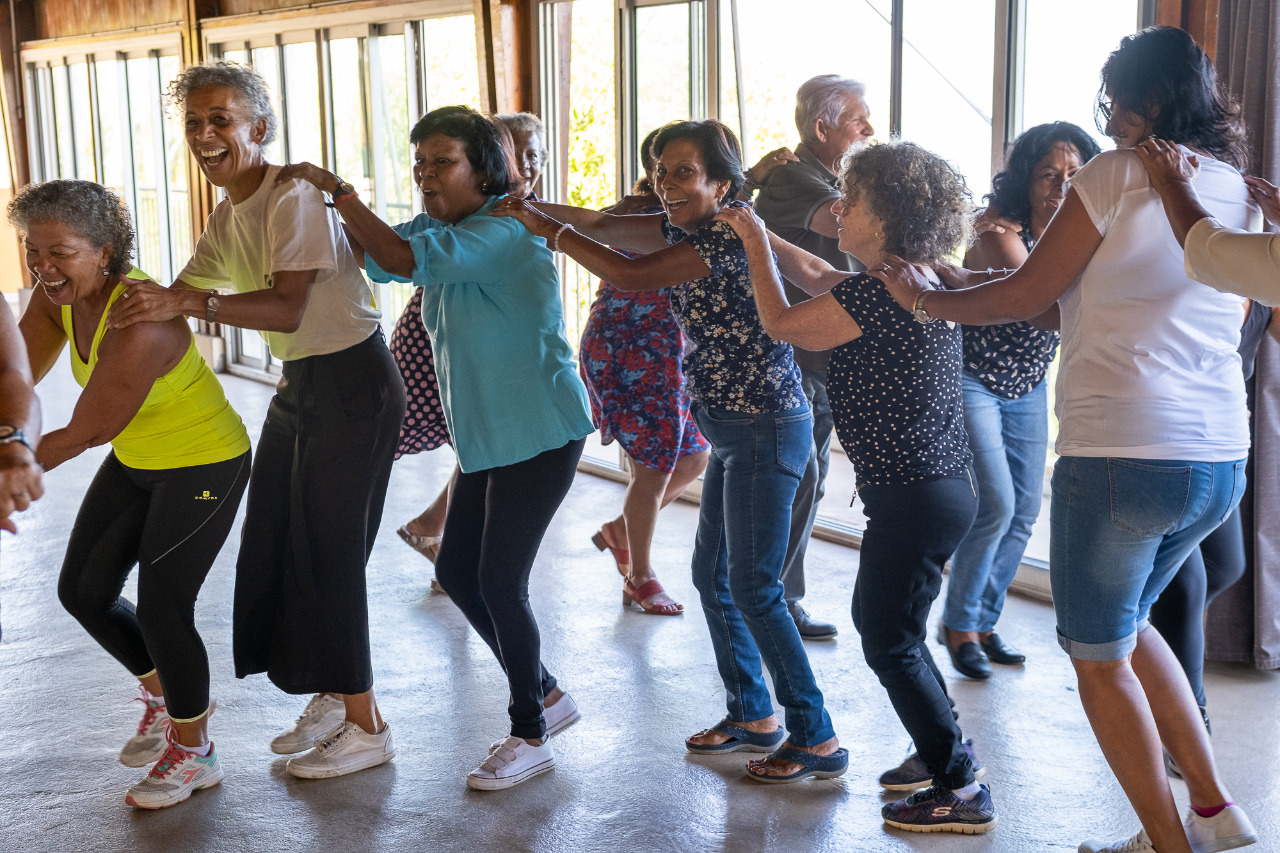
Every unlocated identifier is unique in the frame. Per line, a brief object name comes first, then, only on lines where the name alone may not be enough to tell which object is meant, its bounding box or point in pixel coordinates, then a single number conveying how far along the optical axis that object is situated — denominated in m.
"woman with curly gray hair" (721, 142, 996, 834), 2.52
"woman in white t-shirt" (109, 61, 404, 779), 2.78
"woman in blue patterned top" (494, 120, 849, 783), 2.80
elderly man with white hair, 3.82
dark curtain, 3.30
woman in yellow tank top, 2.63
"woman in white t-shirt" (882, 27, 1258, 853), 2.18
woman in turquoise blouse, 2.82
